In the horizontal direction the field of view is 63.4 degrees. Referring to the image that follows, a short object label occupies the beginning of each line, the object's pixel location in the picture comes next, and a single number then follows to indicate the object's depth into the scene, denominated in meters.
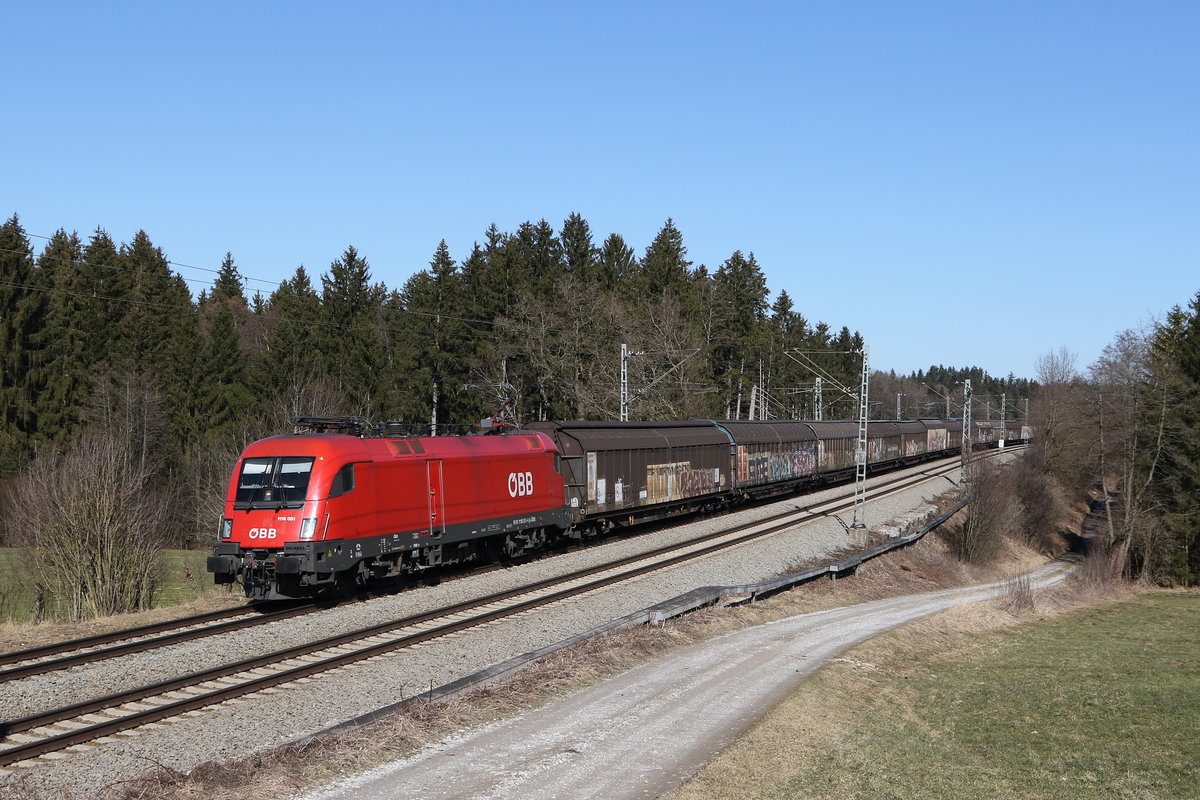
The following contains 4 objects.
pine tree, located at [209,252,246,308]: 116.52
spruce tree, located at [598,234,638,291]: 82.81
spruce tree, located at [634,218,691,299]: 81.31
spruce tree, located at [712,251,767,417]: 89.19
